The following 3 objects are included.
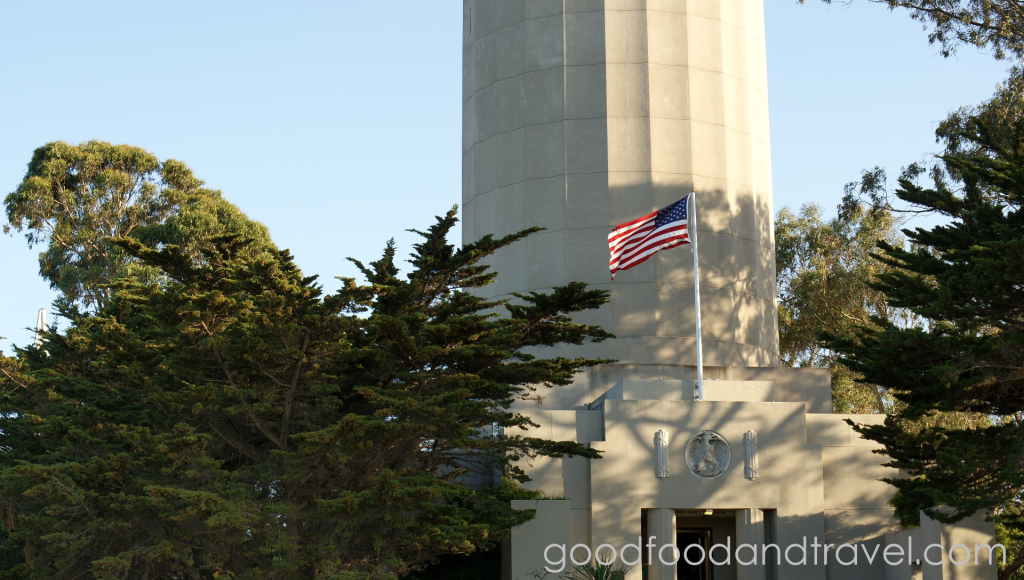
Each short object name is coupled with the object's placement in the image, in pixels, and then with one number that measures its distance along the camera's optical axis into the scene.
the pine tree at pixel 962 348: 19.08
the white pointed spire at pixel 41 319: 40.90
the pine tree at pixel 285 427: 18.98
